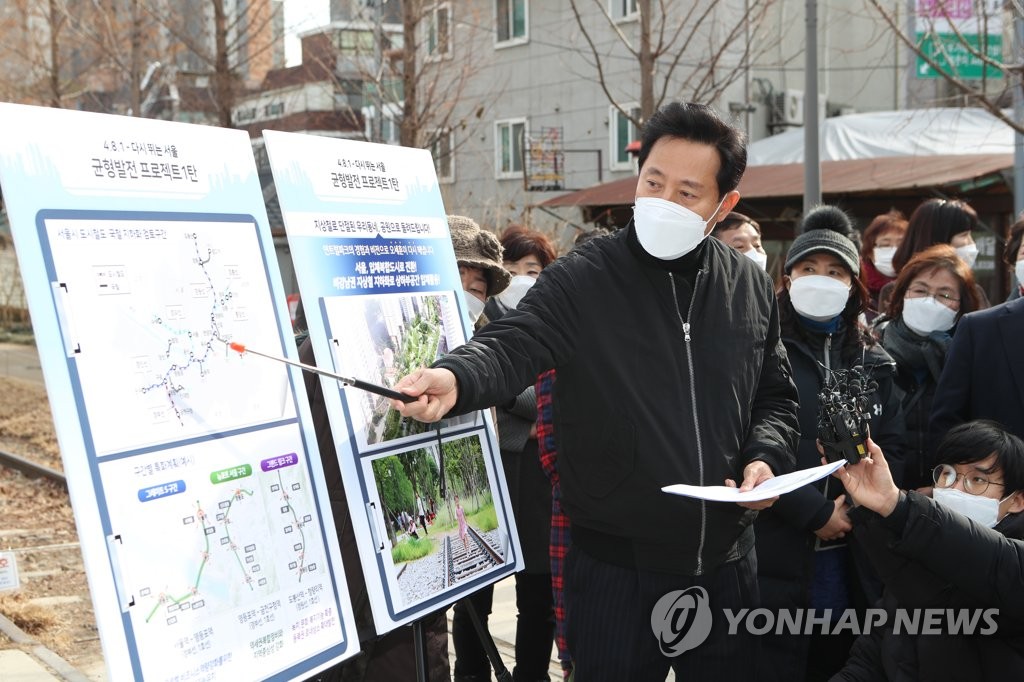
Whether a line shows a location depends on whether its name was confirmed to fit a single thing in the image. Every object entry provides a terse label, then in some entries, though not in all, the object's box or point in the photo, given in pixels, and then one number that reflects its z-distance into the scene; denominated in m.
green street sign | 8.37
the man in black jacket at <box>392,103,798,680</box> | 2.71
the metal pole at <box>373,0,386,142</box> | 11.27
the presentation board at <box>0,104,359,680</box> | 2.21
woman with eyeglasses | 4.22
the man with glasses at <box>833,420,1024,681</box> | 2.59
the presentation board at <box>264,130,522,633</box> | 2.89
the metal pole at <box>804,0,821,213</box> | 10.64
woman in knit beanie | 3.55
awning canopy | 11.81
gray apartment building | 20.19
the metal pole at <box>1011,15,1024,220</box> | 6.64
